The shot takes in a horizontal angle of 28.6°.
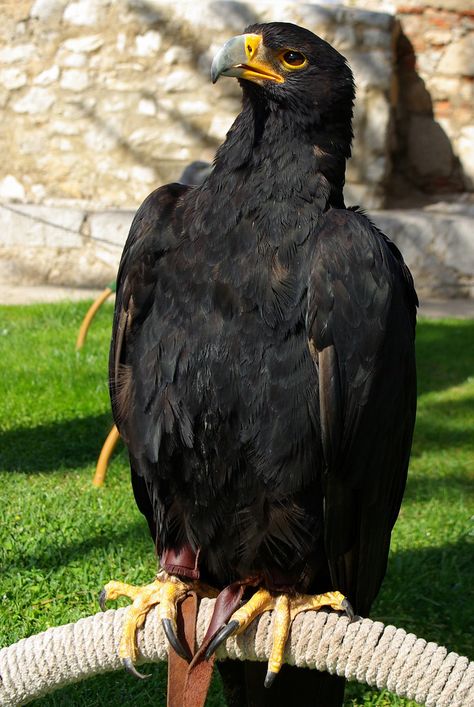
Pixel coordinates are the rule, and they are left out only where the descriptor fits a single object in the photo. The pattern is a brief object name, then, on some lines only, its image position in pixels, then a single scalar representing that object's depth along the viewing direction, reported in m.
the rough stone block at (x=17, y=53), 9.65
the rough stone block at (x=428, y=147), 10.47
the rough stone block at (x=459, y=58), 10.09
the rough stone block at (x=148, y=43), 9.58
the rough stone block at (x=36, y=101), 9.72
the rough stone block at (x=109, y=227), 9.23
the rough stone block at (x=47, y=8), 9.52
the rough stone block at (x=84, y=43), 9.58
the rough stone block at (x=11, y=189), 10.00
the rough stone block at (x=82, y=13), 9.49
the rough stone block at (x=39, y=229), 9.33
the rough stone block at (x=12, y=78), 9.73
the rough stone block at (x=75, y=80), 9.64
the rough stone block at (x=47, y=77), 9.65
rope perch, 1.62
